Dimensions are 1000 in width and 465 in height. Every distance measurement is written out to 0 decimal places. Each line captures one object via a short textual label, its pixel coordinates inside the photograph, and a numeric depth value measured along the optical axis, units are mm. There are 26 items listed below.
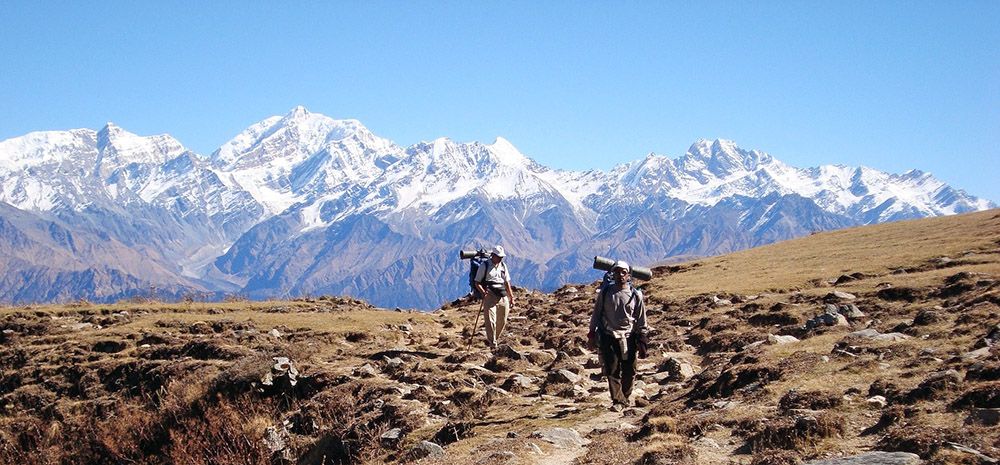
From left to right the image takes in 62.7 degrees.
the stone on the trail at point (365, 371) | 22000
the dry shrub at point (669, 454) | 12434
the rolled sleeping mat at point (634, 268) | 18336
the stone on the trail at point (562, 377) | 20167
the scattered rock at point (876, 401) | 14117
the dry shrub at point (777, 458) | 11805
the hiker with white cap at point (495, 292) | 25656
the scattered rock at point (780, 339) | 22106
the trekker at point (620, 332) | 17672
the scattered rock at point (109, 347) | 27328
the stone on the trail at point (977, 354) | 15805
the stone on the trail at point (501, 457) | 13703
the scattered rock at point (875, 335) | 19462
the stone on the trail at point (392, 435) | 16812
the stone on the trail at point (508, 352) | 24109
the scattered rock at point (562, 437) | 14836
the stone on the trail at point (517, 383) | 20125
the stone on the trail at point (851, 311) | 24517
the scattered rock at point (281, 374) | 21359
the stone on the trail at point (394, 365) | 22797
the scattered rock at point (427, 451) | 15035
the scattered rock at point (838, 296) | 28584
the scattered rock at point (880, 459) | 10977
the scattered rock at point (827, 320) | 23250
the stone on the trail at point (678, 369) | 21062
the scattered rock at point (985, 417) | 12105
